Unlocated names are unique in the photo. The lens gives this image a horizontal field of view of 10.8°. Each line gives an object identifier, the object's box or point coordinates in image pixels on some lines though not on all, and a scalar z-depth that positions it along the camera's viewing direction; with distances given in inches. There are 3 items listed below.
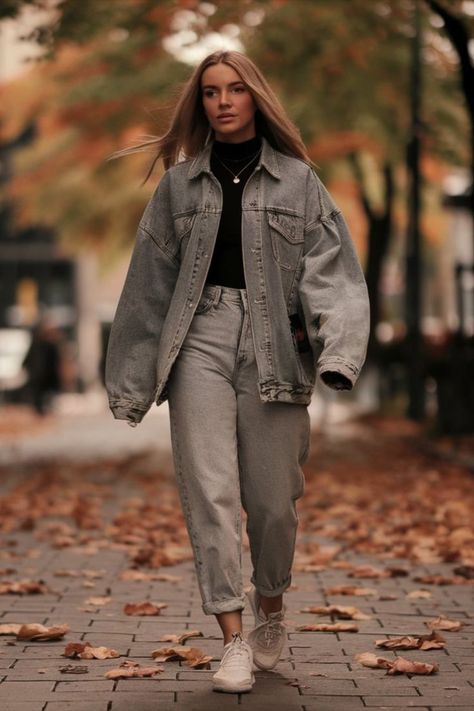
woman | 316.9
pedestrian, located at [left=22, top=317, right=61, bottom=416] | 1731.2
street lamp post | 1171.3
